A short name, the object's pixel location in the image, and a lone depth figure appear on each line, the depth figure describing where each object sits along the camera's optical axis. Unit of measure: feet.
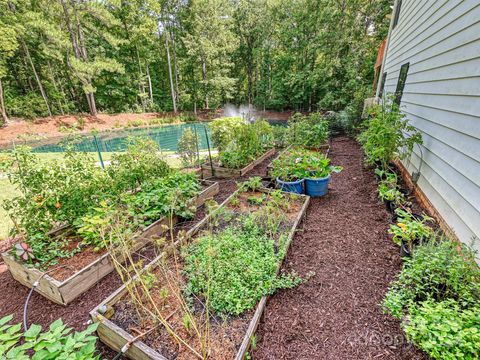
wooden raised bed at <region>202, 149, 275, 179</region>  16.19
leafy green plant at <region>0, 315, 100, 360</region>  2.84
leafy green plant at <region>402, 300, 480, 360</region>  3.96
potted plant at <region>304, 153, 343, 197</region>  12.37
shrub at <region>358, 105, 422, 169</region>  11.71
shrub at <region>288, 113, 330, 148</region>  20.63
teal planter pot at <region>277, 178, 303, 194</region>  12.25
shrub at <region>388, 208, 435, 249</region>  7.28
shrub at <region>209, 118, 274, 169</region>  16.83
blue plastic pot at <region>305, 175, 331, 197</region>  12.34
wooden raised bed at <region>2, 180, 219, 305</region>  6.67
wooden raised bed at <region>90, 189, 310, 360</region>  4.93
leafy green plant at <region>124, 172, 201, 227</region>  9.43
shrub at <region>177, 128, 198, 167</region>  18.30
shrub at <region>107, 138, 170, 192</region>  10.51
